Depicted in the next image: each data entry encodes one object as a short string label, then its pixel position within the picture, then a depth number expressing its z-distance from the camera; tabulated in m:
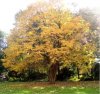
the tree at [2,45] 21.36
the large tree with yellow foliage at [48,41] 14.91
